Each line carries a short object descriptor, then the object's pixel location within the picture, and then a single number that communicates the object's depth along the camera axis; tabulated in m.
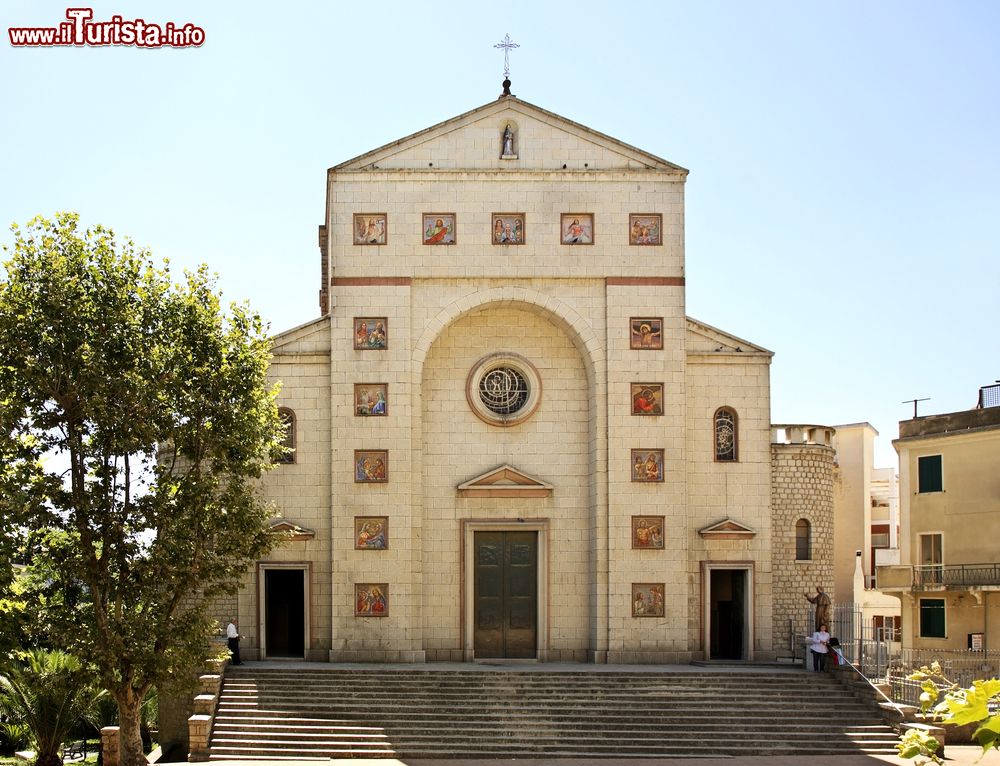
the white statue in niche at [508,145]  29.69
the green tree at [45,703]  22.69
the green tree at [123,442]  20.36
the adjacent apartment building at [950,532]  32.62
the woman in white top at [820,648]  26.48
